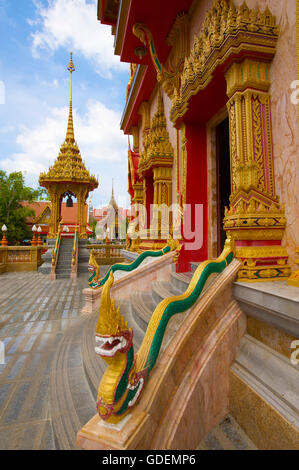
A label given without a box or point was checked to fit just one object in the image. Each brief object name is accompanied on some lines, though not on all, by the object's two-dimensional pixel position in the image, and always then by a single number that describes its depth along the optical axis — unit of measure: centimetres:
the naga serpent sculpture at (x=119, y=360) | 151
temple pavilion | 2061
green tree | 2566
